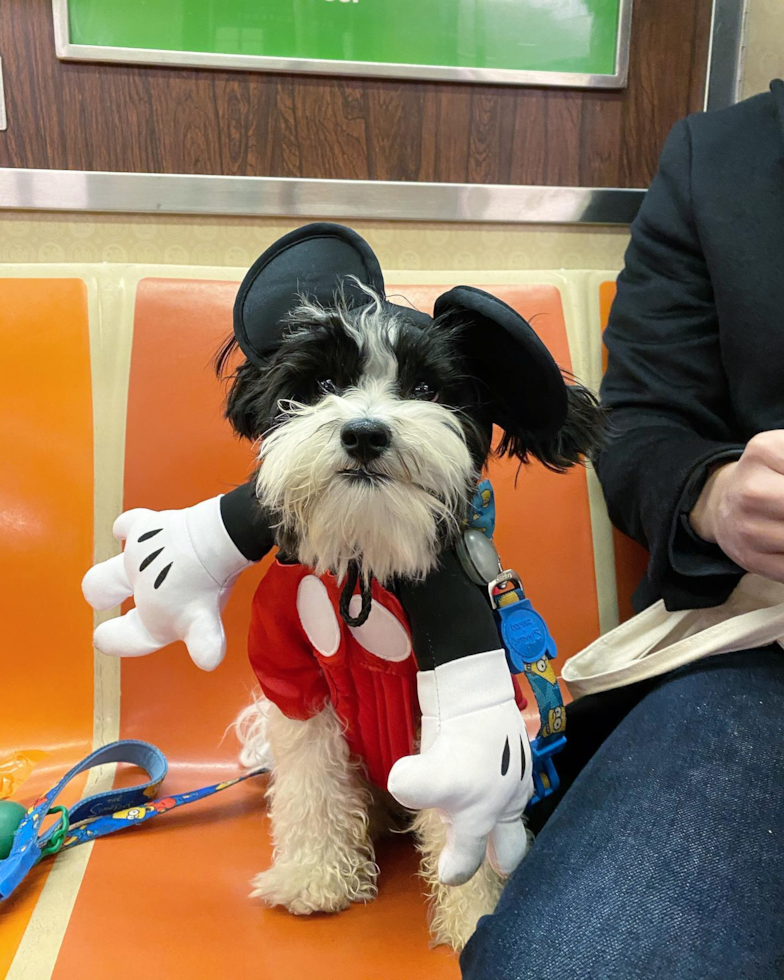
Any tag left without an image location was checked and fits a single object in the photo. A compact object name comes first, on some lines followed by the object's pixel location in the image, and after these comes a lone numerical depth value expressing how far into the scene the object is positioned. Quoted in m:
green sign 1.14
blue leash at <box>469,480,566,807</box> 0.68
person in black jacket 0.56
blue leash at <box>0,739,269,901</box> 0.77
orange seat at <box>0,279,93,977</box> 1.03
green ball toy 0.81
